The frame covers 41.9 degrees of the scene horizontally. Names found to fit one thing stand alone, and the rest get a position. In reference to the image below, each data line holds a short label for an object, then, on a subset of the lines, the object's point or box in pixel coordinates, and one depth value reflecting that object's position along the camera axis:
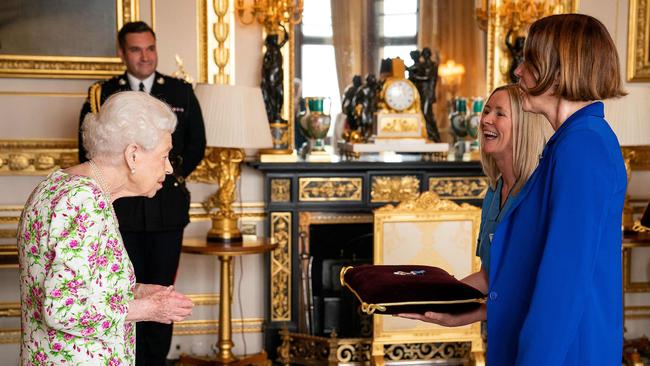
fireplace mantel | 4.85
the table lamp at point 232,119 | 4.31
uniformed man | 3.93
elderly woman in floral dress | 1.96
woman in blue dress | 1.73
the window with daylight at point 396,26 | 5.18
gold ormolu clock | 5.06
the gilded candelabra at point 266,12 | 4.93
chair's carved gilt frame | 4.43
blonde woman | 2.29
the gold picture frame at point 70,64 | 4.65
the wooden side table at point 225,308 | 4.38
